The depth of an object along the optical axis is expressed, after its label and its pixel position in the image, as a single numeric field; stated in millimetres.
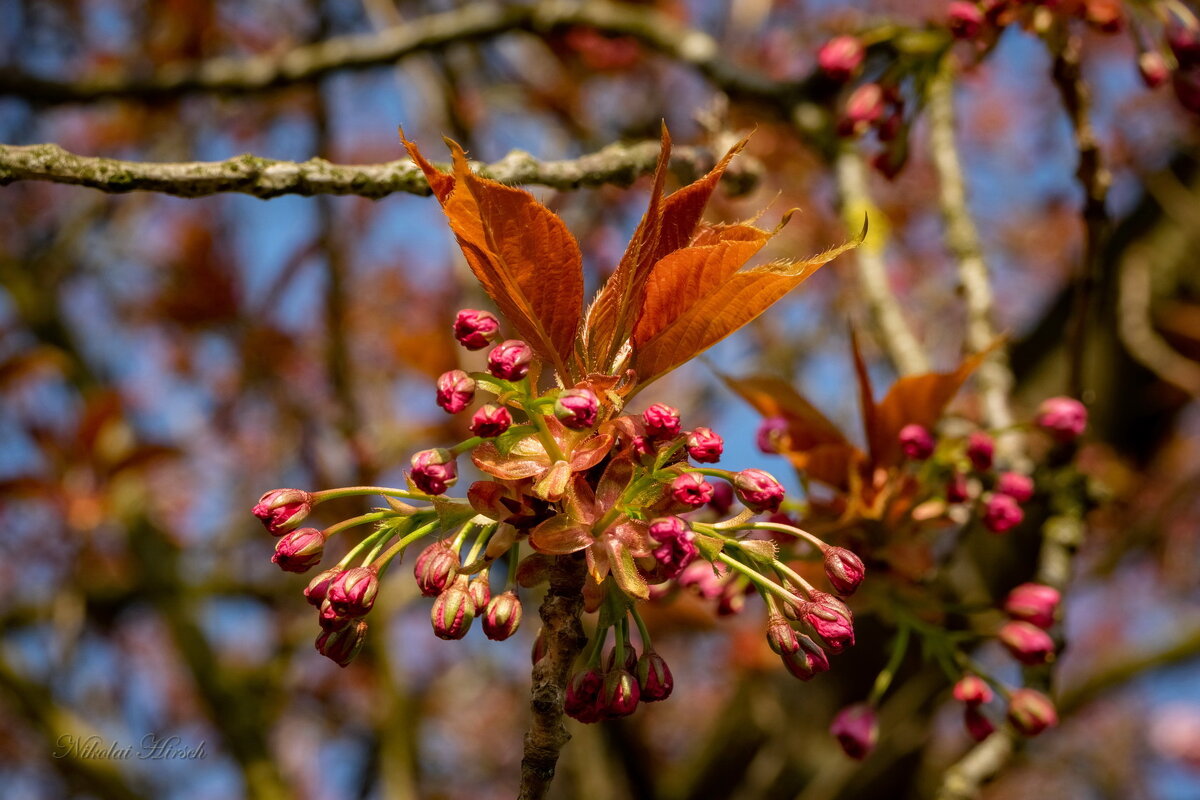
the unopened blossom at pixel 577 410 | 448
